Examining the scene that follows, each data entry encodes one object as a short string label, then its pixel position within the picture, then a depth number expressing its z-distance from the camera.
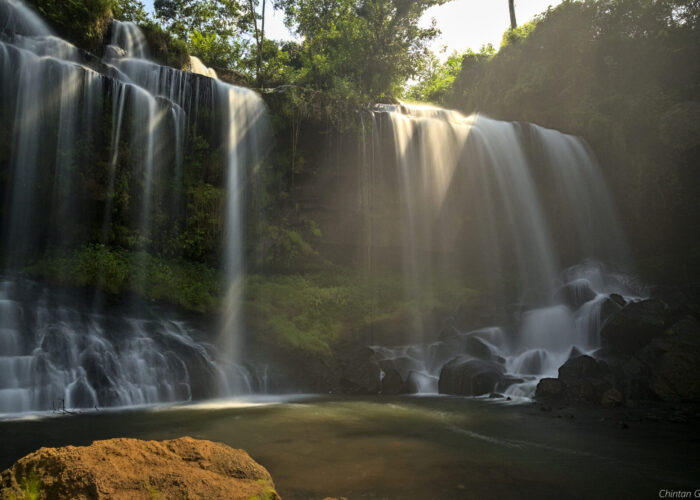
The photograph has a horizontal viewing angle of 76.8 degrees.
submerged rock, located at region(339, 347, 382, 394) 11.46
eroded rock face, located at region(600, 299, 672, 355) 10.81
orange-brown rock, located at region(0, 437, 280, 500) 2.34
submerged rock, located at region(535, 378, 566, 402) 9.48
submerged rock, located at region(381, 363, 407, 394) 11.48
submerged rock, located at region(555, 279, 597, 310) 15.00
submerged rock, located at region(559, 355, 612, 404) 9.26
